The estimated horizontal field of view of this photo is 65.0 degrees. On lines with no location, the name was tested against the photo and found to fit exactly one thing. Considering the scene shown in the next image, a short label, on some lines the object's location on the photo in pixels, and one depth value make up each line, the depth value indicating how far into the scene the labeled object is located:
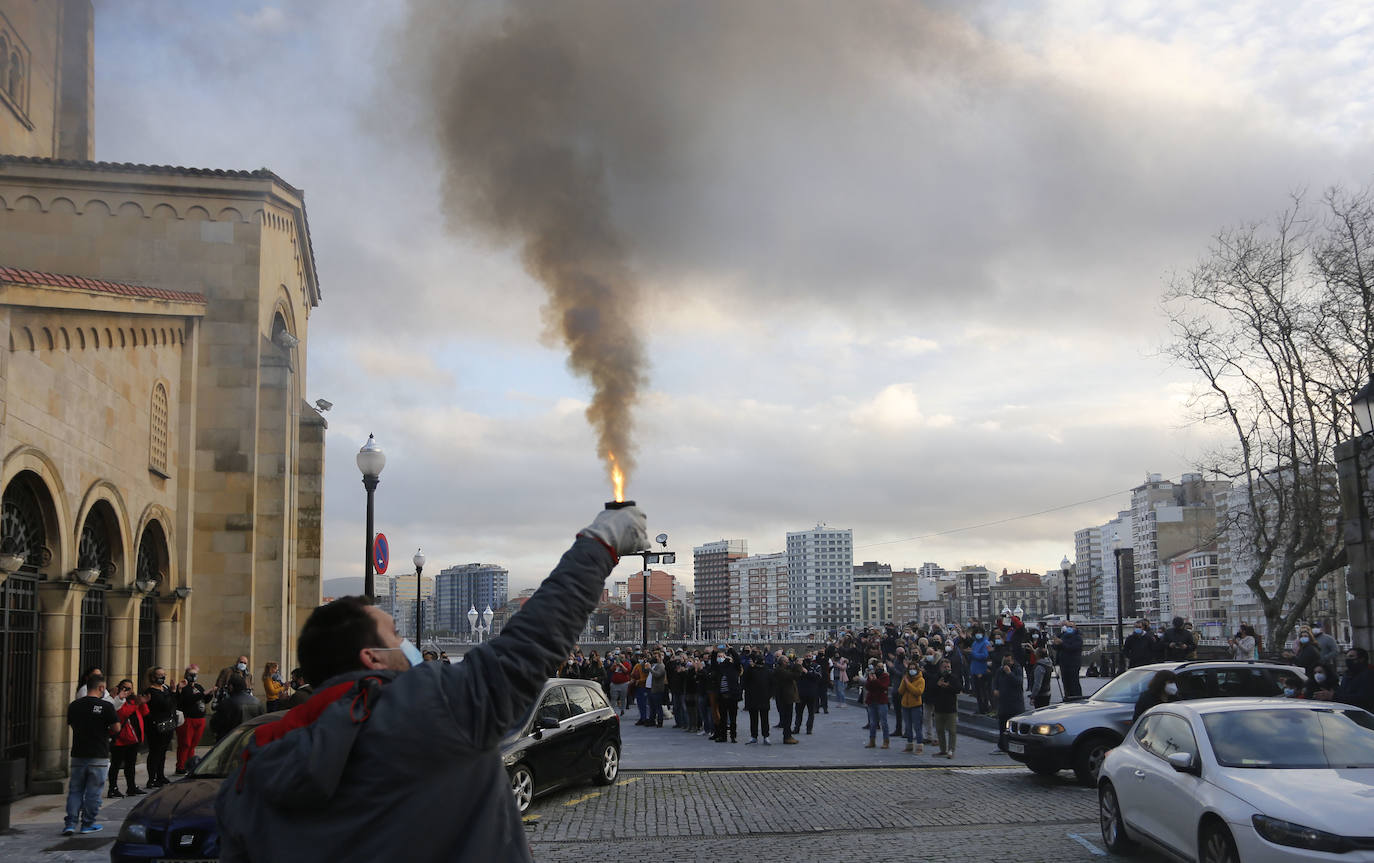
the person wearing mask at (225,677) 15.06
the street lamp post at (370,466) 17.48
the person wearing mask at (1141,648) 21.05
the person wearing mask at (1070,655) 21.53
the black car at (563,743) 13.05
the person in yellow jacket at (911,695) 18.77
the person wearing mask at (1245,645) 21.70
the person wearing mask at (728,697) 22.17
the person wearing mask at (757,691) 21.23
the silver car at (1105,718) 14.25
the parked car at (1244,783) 7.18
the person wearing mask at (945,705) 17.66
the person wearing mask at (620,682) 30.70
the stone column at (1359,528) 18.14
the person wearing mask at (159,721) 15.11
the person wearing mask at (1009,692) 18.47
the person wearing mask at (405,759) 2.33
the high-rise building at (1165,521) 146.00
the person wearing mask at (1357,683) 13.20
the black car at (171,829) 8.34
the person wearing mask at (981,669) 24.11
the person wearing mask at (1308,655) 18.06
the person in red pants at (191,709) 16.00
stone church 14.83
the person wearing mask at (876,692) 19.44
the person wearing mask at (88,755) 11.83
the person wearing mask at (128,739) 14.60
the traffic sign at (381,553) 18.77
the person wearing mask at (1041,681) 20.38
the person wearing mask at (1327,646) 19.08
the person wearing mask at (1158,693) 13.70
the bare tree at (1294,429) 29.05
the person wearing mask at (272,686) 16.56
